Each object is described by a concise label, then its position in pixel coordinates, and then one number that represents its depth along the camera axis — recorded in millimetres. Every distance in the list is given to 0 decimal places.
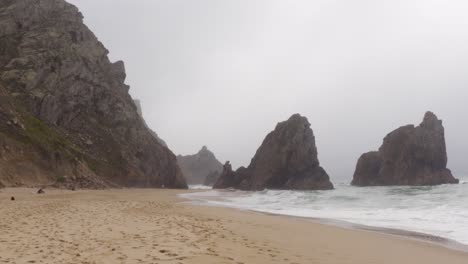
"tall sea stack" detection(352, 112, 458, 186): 116438
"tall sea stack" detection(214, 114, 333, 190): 109438
